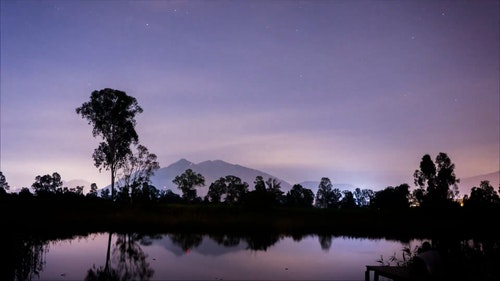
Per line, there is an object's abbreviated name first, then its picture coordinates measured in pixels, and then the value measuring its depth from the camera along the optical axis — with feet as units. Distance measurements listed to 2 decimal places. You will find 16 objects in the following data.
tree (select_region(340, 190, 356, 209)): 337.60
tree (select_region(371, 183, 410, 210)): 310.24
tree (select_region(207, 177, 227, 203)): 375.12
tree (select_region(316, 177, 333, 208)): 472.85
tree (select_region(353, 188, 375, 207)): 594.32
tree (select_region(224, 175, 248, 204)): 366.02
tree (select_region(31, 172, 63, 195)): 451.94
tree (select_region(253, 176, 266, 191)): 351.95
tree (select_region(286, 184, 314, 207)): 374.22
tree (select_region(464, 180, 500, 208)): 218.18
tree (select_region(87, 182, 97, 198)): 533.34
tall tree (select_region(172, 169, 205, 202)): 362.94
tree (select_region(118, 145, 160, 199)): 267.24
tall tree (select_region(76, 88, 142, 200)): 208.44
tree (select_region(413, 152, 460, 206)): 291.99
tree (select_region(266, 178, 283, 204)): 345.84
